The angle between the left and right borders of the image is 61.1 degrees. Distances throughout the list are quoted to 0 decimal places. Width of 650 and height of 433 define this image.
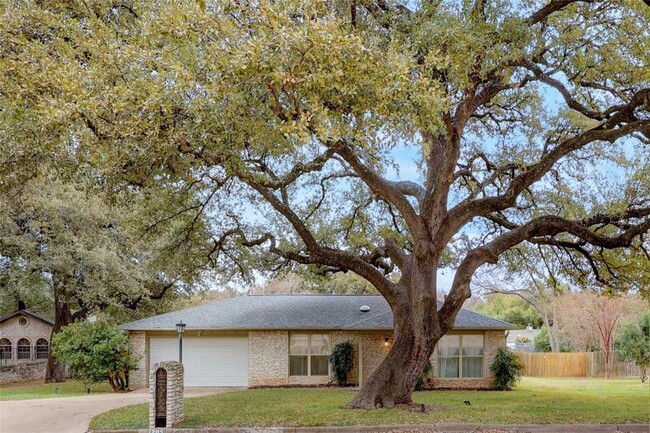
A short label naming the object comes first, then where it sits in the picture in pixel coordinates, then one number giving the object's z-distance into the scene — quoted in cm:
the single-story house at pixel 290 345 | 1855
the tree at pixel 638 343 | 2311
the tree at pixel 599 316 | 2747
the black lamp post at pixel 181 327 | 1534
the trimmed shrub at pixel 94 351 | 1730
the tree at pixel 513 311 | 4584
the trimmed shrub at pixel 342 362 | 1816
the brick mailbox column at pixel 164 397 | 1025
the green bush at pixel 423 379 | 1764
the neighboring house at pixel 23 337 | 2705
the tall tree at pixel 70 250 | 2062
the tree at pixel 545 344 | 3488
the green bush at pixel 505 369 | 1802
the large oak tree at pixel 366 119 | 714
